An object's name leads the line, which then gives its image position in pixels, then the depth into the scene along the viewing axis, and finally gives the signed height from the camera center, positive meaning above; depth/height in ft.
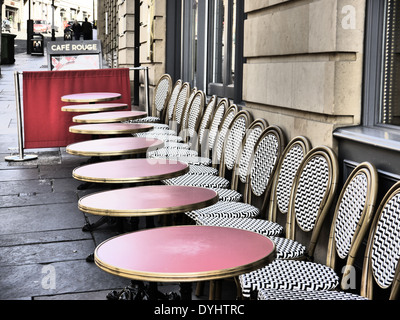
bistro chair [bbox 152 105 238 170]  18.13 -2.86
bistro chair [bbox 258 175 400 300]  8.75 -2.85
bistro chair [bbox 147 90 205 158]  20.08 -2.28
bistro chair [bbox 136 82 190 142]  23.09 -2.44
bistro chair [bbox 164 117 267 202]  15.83 -2.42
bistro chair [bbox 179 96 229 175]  19.69 -1.92
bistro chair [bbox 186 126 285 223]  13.46 -2.58
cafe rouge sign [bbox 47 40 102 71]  32.50 +0.74
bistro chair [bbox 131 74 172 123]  28.78 -1.31
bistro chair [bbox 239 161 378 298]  9.45 -3.01
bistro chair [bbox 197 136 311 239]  12.40 -2.77
